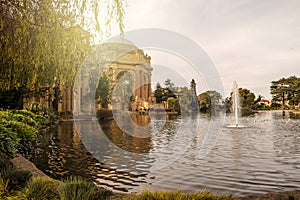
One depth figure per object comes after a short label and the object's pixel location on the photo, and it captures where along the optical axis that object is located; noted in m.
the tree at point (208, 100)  74.25
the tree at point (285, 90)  76.94
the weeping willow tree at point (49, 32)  5.32
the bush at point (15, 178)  4.99
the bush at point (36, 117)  19.75
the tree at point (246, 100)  81.34
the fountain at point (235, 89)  38.25
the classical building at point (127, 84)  51.14
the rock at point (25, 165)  7.27
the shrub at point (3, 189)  4.64
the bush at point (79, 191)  4.02
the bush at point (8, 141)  8.86
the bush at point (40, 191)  4.30
